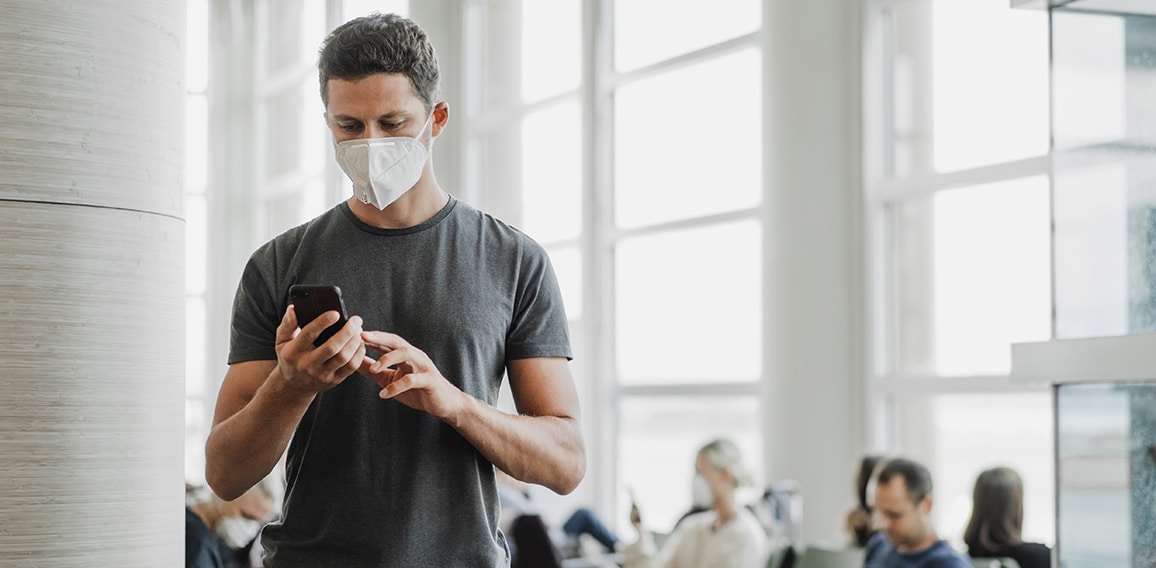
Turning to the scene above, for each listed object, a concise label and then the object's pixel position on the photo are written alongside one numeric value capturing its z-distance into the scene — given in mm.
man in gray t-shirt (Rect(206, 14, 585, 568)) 1764
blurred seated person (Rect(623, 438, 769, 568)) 6000
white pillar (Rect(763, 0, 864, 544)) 6777
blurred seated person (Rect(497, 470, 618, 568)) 6383
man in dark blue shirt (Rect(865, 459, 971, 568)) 4895
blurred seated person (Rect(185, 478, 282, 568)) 6059
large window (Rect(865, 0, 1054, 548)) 6070
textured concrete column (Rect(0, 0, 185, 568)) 1911
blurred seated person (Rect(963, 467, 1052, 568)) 5227
